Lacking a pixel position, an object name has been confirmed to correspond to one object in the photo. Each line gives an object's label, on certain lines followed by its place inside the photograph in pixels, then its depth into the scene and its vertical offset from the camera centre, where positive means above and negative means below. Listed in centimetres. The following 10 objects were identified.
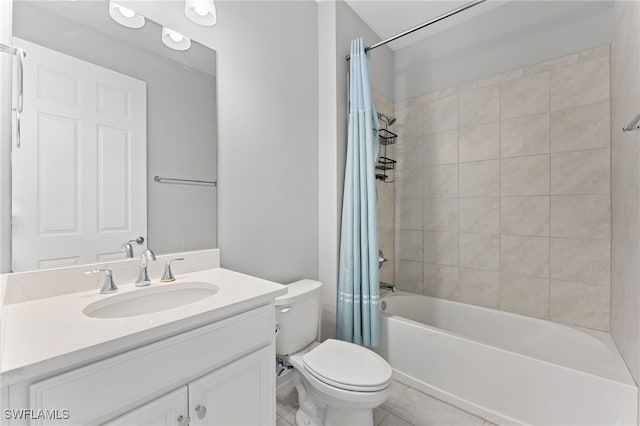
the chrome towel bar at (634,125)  105 +34
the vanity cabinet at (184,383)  63 -46
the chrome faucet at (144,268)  113 -23
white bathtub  128 -85
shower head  243 +84
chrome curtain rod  156 +113
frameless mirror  94 +29
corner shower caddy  240 +47
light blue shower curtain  184 -7
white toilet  122 -73
